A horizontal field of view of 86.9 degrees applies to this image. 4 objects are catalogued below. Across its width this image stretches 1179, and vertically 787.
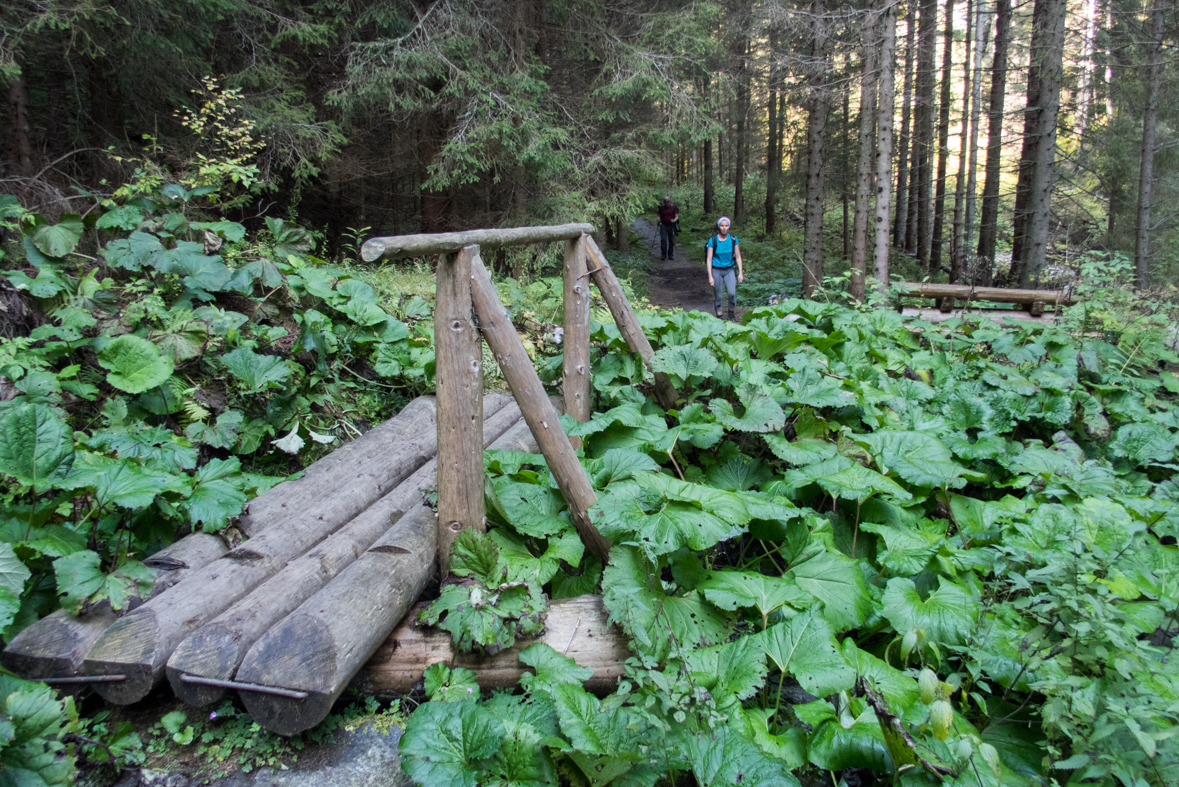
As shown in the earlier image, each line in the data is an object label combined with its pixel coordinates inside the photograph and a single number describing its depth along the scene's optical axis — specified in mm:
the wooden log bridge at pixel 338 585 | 2277
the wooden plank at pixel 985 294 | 9008
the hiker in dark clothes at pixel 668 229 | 18609
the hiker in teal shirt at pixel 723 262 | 10648
